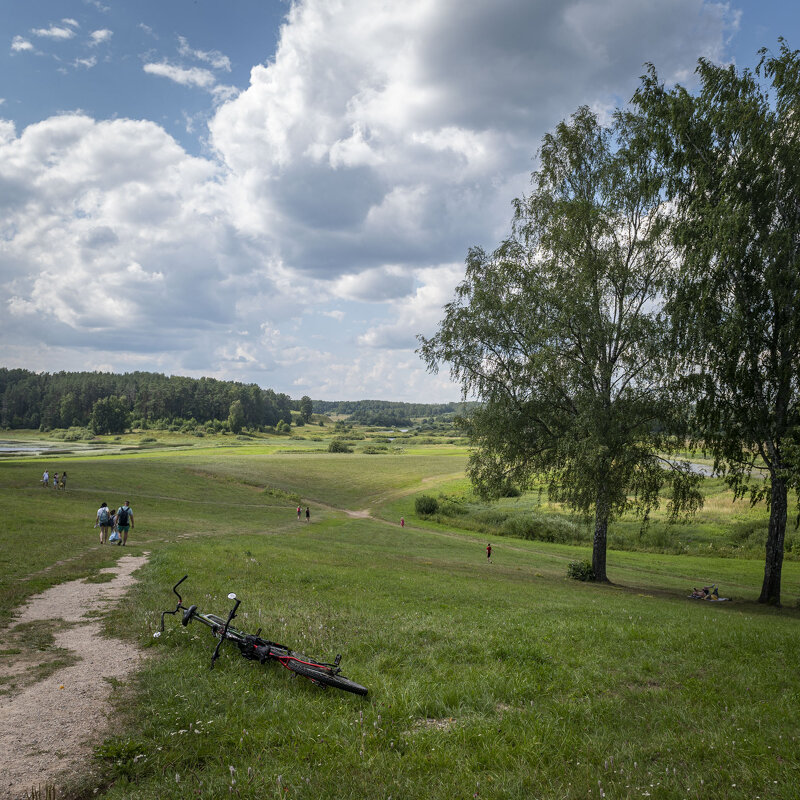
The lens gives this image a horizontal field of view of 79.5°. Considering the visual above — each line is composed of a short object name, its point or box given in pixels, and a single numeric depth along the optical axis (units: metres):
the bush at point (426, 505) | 63.84
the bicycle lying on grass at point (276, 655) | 7.38
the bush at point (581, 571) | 27.33
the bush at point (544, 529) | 52.75
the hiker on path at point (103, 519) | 26.04
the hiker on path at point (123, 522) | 26.01
